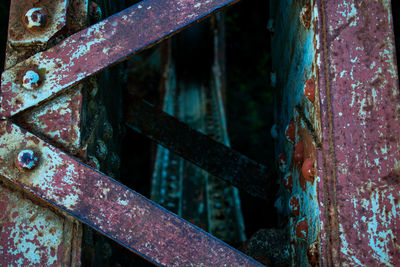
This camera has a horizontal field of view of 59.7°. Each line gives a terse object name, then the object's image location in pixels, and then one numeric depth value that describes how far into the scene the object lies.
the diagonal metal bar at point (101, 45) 1.04
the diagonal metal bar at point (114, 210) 0.97
